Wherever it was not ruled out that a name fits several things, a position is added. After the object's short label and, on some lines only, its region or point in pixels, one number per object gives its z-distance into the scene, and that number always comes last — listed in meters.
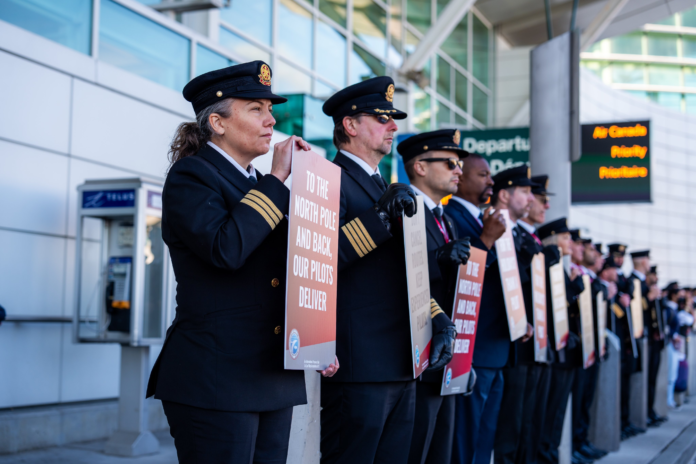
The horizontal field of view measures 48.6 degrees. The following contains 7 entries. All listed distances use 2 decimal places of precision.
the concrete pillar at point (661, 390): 11.36
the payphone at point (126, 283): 6.20
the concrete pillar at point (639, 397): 9.62
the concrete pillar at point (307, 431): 3.08
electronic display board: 10.17
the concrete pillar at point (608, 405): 7.64
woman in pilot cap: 2.22
